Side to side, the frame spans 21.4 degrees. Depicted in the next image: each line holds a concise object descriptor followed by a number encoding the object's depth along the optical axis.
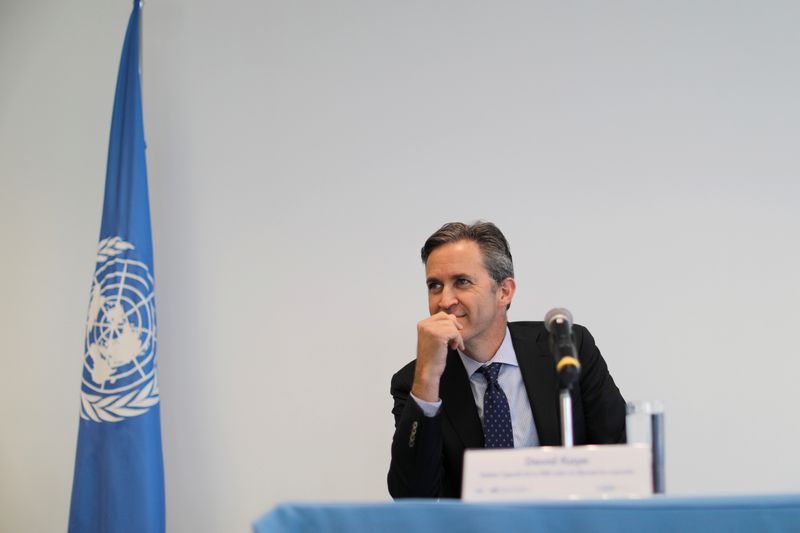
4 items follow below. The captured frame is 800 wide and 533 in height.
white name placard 3.82
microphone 4.03
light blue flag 5.29
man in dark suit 4.60
